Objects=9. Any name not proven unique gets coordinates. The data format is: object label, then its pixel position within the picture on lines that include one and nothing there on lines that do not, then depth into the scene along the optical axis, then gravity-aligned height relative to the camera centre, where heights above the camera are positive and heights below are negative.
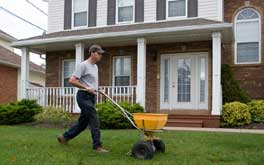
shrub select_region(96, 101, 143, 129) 12.09 -0.90
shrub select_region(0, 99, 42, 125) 13.98 -0.82
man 6.70 -0.02
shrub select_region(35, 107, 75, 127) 13.37 -0.98
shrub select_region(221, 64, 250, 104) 14.39 +0.00
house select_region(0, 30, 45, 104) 21.85 +1.01
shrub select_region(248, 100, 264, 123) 13.23 -0.68
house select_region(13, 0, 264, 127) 13.90 +1.69
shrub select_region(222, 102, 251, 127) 12.76 -0.79
